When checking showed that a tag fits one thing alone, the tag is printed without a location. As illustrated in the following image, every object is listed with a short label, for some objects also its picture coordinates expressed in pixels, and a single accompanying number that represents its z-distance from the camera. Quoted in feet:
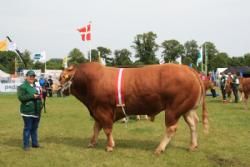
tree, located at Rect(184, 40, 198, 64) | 393.11
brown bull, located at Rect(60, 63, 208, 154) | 32.65
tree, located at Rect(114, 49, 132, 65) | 339.32
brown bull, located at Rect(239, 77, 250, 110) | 73.92
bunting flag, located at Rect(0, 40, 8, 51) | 157.88
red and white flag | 113.80
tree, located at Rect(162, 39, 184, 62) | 381.60
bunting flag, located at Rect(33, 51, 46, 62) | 162.91
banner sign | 133.49
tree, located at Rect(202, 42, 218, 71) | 402.15
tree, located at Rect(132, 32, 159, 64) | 327.67
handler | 34.06
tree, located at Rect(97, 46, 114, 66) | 359.21
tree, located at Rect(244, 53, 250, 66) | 387.51
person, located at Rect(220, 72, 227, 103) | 87.36
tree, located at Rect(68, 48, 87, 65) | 403.58
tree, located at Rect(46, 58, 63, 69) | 415.62
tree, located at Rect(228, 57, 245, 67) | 396.37
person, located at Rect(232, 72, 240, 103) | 85.10
